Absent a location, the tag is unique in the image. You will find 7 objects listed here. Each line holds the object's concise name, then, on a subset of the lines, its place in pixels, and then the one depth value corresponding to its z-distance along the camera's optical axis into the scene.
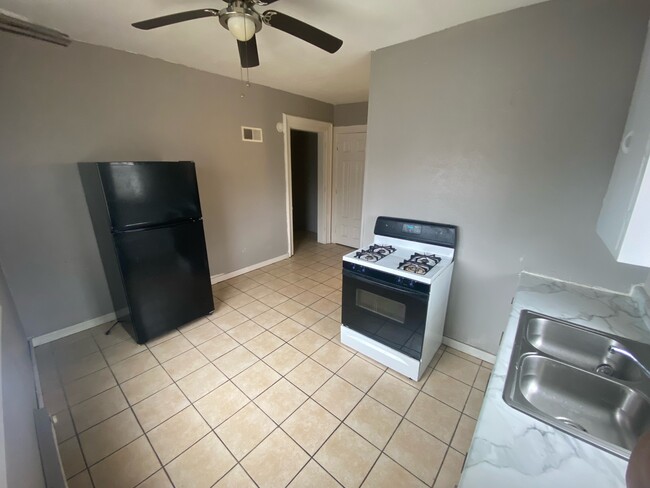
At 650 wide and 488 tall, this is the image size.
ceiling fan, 1.28
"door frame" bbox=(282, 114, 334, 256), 3.80
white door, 4.30
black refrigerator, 1.95
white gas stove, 1.78
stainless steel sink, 0.87
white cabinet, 0.80
